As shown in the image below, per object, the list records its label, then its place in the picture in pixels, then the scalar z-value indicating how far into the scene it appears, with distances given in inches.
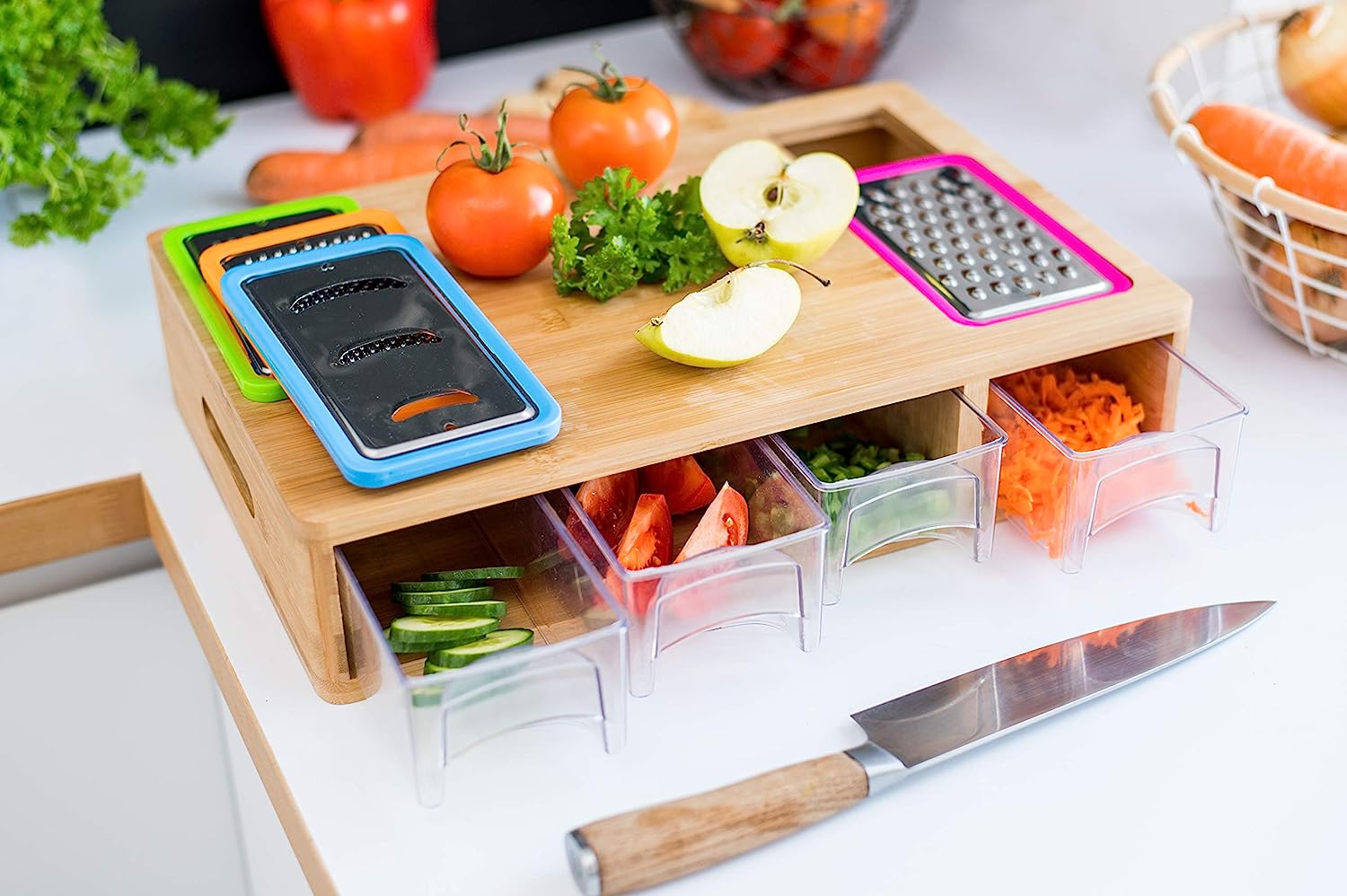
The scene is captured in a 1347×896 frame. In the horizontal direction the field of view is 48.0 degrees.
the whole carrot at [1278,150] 43.0
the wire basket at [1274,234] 41.6
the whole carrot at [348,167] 53.1
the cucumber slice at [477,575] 34.7
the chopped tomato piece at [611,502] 36.2
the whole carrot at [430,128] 54.7
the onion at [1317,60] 48.9
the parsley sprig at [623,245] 38.9
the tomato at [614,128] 42.4
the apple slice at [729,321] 35.8
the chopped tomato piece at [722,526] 35.0
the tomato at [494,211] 39.0
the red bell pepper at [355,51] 57.3
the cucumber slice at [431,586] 34.5
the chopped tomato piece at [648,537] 35.2
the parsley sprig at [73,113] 49.1
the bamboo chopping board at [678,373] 32.8
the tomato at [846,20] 57.5
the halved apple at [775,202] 39.3
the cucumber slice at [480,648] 32.7
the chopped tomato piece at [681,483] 37.6
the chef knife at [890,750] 29.9
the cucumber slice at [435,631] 33.0
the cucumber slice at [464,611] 33.8
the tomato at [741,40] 58.1
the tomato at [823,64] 59.4
